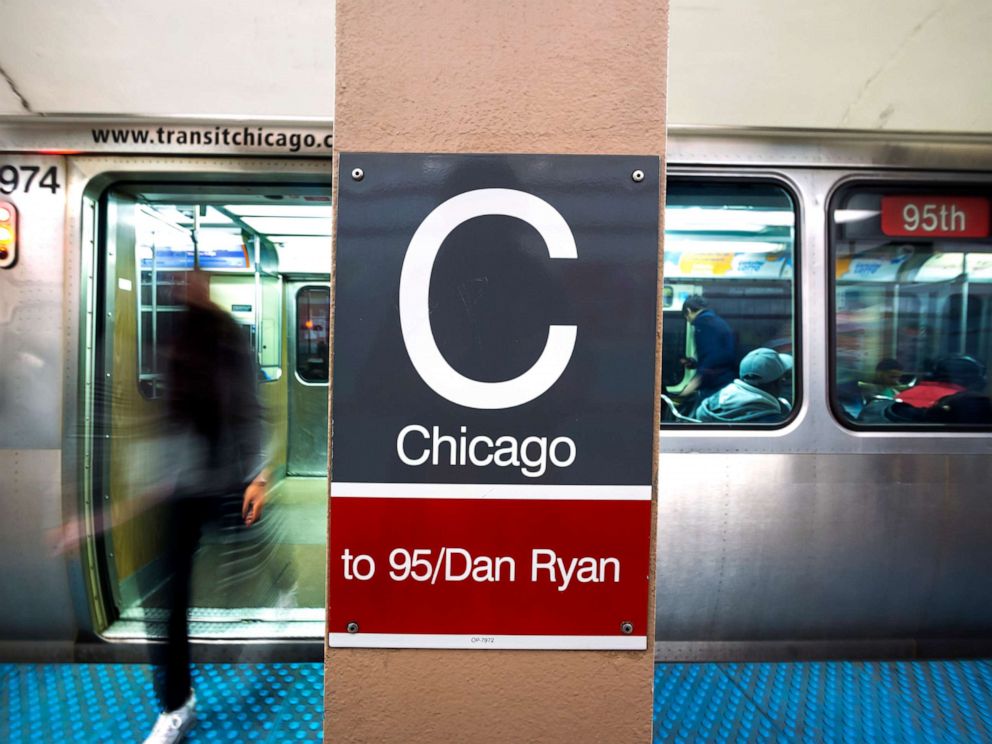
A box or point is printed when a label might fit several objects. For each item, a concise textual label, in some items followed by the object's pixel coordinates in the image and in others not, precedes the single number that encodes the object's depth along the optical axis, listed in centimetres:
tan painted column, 107
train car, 244
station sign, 107
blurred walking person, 209
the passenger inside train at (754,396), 259
